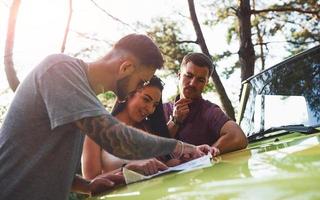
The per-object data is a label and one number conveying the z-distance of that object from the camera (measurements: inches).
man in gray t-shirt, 61.7
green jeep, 46.1
